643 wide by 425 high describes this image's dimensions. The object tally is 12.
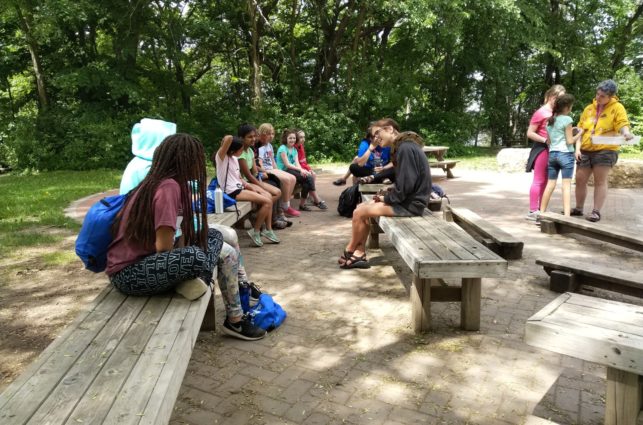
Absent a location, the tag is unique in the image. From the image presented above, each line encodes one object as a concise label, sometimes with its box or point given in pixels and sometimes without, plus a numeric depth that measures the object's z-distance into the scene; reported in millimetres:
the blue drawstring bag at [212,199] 5547
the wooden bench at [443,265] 3166
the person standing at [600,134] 6578
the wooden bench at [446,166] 12027
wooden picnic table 12900
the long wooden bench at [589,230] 5125
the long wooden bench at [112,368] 1663
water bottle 5469
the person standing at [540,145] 6754
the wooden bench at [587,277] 3850
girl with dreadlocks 2650
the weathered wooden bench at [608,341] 1954
